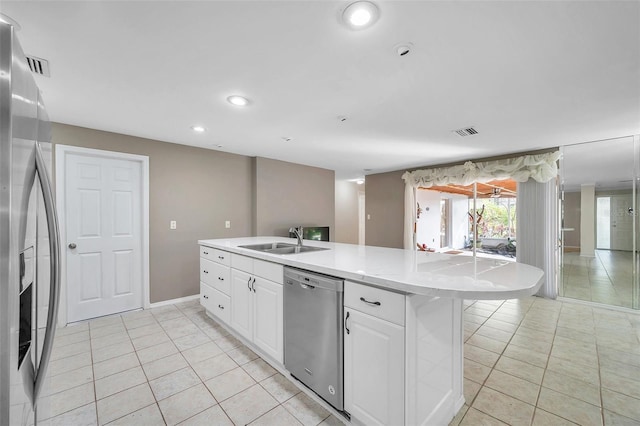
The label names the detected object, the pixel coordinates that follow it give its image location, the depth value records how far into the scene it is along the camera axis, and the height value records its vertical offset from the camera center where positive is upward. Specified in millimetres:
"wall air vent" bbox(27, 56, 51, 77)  1787 +1046
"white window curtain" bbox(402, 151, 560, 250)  4000 +721
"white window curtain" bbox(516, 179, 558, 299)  4055 -215
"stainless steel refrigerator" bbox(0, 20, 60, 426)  620 -89
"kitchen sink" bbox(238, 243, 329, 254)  2784 -371
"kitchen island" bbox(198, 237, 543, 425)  1287 -598
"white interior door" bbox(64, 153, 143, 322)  3107 -253
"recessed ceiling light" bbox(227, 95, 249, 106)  2395 +1063
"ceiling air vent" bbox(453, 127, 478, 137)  3205 +1035
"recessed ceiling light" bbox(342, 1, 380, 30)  1330 +1054
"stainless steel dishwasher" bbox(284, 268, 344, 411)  1606 -783
